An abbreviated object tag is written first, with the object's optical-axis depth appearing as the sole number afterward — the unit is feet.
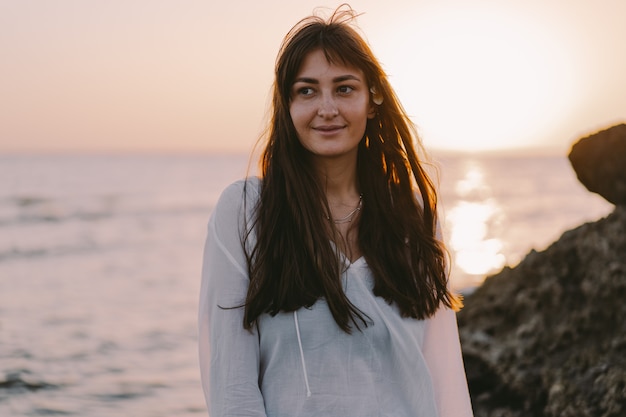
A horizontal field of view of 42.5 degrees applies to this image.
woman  8.57
